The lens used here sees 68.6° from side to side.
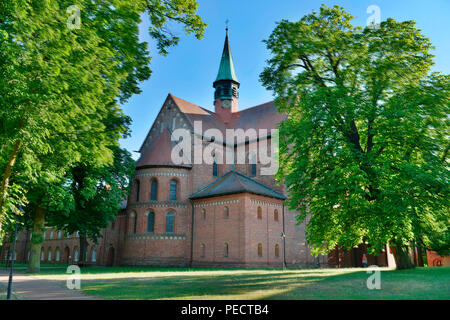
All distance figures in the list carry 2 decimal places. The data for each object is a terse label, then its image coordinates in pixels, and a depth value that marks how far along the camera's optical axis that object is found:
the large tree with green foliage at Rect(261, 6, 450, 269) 12.57
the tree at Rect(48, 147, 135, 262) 21.81
